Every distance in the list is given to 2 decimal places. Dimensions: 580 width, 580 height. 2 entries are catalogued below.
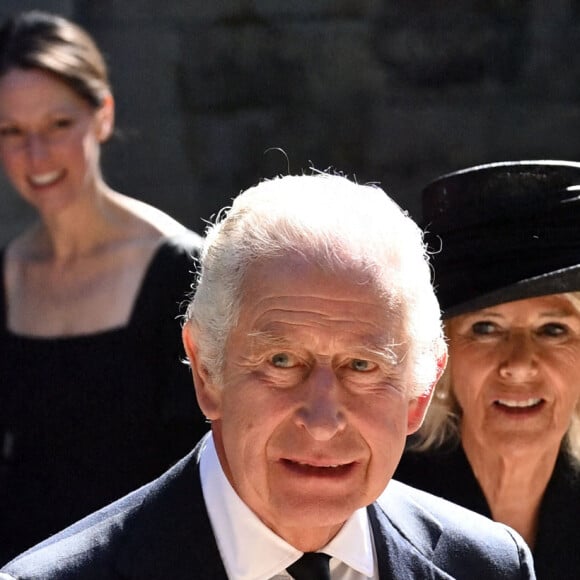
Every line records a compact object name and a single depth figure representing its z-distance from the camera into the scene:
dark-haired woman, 7.52
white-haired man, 4.58
